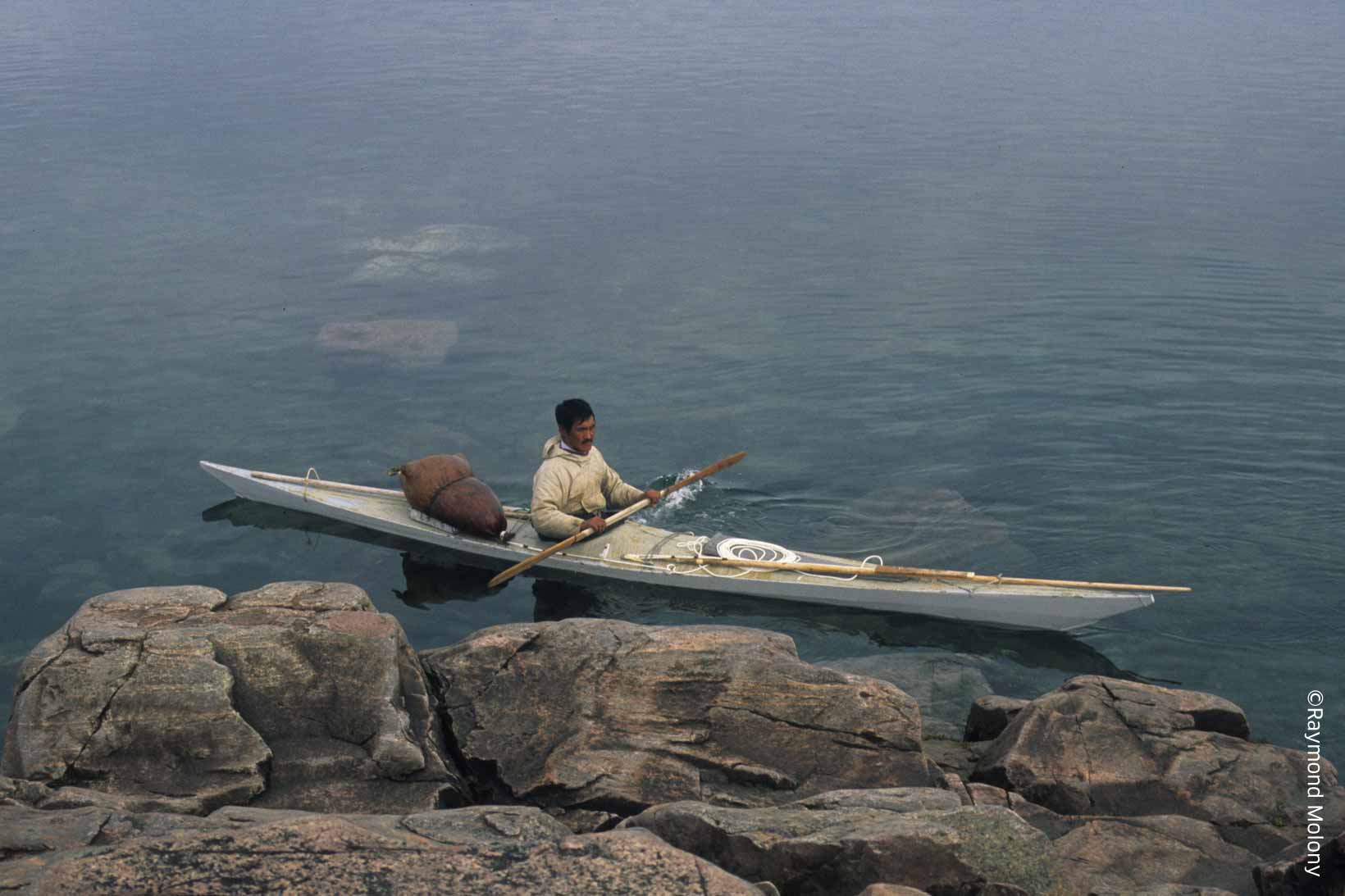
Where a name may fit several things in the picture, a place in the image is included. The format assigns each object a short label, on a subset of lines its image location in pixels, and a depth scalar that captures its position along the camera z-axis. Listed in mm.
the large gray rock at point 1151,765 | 8641
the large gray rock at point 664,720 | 8406
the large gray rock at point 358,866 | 5691
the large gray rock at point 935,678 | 11195
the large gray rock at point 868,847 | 6898
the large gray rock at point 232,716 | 8016
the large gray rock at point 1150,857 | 7656
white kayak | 12164
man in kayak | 13555
